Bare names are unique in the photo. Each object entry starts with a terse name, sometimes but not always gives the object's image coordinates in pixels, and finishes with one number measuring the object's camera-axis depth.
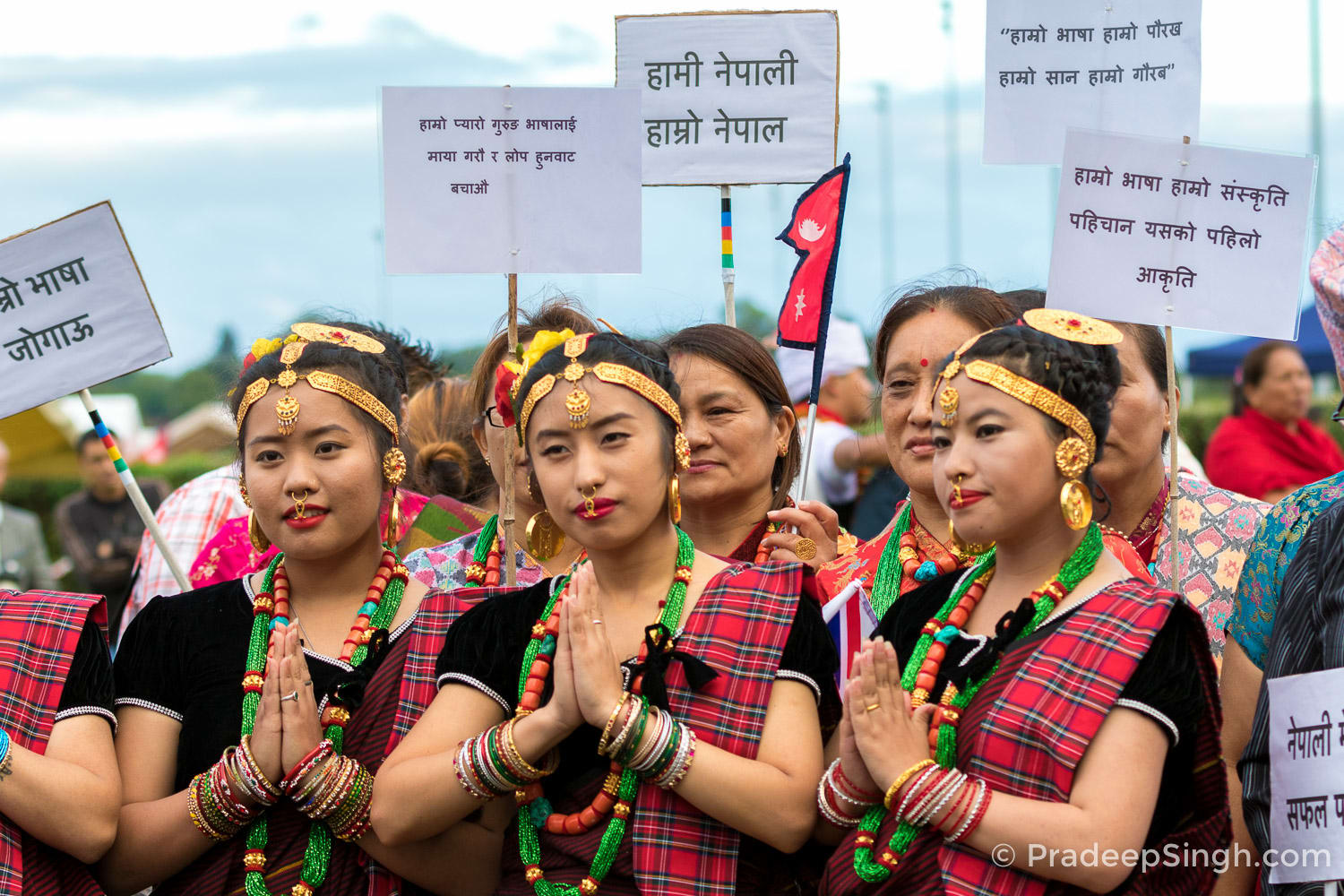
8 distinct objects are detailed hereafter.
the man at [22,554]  19.20
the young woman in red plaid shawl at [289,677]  6.22
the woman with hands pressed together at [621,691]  5.65
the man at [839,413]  15.34
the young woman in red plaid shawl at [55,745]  6.04
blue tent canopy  26.45
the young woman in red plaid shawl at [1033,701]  5.02
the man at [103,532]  18.42
